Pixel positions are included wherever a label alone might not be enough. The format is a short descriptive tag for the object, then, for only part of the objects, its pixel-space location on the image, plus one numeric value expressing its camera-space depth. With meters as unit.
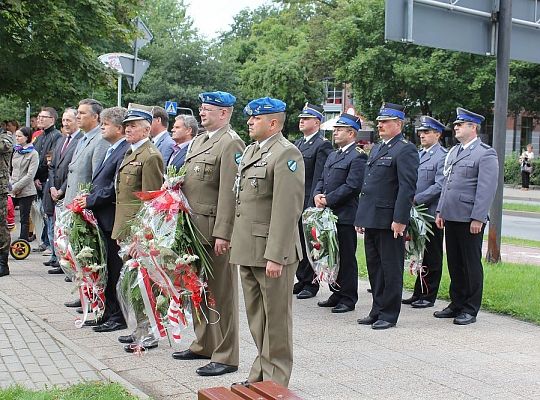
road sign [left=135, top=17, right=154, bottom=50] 17.53
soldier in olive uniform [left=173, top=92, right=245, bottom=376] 6.17
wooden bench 3.69
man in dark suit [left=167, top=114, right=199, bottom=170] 8.34
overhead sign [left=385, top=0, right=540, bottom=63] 9.95
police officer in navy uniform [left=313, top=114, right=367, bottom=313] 8.74
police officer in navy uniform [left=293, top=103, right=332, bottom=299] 9.51
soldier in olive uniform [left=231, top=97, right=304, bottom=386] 5.39
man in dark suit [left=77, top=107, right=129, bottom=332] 7.62
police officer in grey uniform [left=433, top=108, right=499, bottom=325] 8.17
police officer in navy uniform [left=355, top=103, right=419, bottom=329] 7.85
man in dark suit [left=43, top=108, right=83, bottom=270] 10.26
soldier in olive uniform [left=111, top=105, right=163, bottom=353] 7.11
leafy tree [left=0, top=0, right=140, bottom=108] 16.77
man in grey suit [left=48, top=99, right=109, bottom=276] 8.72
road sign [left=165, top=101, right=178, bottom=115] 21.47
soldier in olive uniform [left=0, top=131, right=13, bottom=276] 10.48
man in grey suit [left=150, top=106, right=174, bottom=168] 8.59
